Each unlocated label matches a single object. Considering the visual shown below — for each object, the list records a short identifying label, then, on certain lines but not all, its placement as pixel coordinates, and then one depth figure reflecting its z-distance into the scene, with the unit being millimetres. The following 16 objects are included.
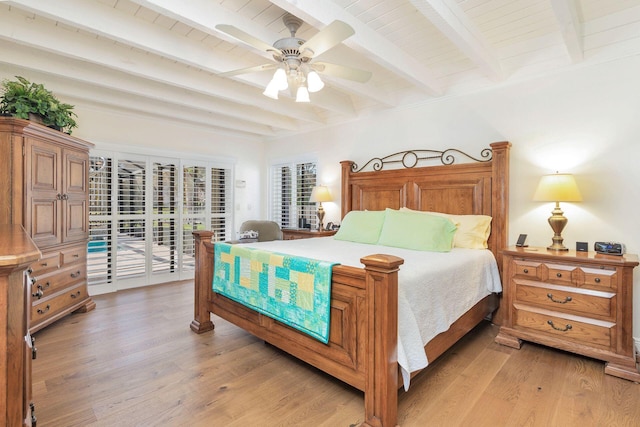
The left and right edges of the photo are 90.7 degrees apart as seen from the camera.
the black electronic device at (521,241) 2900
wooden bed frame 1642
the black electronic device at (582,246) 2602
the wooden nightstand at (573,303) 2217
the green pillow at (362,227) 3368
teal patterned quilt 1975
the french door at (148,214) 4199
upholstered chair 4982
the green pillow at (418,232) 2814
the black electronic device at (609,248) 2412
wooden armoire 2598
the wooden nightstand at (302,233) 4420
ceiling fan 1941
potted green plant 2676
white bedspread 1758
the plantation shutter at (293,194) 5219
